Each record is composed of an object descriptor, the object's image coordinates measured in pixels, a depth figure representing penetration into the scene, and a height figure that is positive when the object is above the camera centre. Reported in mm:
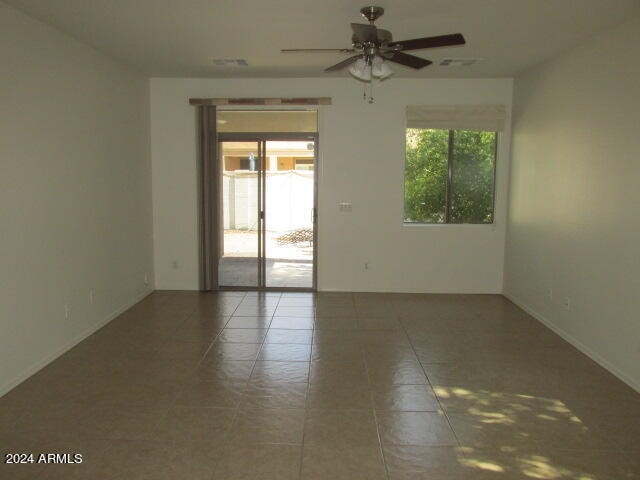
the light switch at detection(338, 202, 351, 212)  6109 -123
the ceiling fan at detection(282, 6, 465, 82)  3014 +950
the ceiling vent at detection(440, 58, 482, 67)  4922 +1365
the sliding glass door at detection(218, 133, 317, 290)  6133 -132
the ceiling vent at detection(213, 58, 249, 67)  5004 +1362
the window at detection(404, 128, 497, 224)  6051 +265
